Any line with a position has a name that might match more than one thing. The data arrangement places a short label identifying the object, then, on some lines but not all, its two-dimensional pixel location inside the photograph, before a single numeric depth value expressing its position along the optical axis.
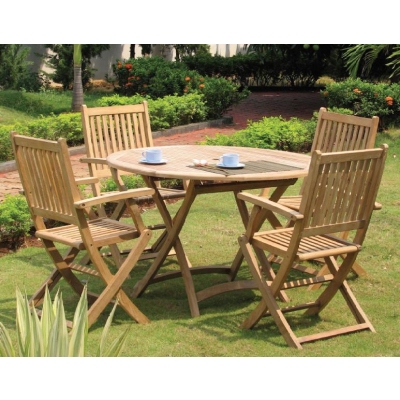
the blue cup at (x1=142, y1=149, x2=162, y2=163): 5.53
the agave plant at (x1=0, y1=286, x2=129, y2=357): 3.50
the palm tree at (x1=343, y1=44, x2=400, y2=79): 14.75
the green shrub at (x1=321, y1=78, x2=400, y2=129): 12.86
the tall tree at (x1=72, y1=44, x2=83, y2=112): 15.17
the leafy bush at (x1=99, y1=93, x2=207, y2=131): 13.34
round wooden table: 5.13
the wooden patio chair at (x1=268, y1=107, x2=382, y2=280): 6.03
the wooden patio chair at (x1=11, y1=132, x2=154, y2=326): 4.79
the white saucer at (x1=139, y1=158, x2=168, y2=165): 5.53
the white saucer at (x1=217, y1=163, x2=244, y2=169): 5.37
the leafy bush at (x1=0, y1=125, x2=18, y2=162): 10.70
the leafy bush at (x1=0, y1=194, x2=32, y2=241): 6.73
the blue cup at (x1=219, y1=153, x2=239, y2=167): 5.36
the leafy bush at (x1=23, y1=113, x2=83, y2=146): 11.13
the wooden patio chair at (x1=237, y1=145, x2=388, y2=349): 4.58
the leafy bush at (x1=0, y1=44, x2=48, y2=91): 18.89
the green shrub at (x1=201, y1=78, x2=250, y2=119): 15.15
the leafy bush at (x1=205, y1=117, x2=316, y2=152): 10.47
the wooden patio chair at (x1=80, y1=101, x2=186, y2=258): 6.38
